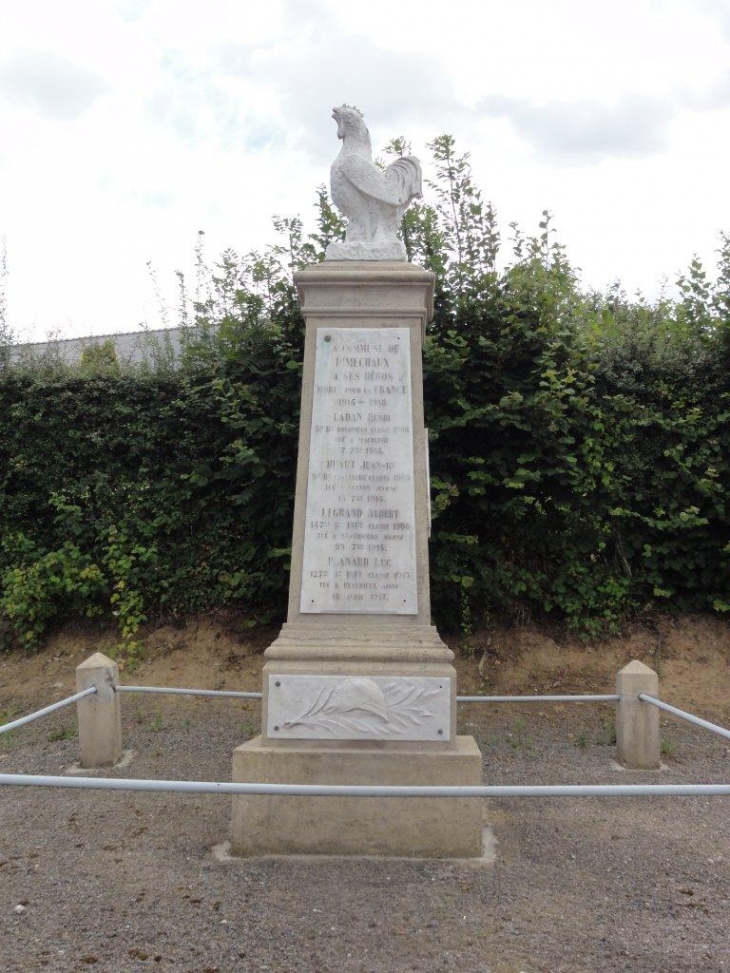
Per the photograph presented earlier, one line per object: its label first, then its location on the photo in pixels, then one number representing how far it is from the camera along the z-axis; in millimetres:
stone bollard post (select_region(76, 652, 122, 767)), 5570
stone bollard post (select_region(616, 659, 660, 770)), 5551
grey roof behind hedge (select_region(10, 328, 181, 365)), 8938
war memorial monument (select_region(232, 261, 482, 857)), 3842
